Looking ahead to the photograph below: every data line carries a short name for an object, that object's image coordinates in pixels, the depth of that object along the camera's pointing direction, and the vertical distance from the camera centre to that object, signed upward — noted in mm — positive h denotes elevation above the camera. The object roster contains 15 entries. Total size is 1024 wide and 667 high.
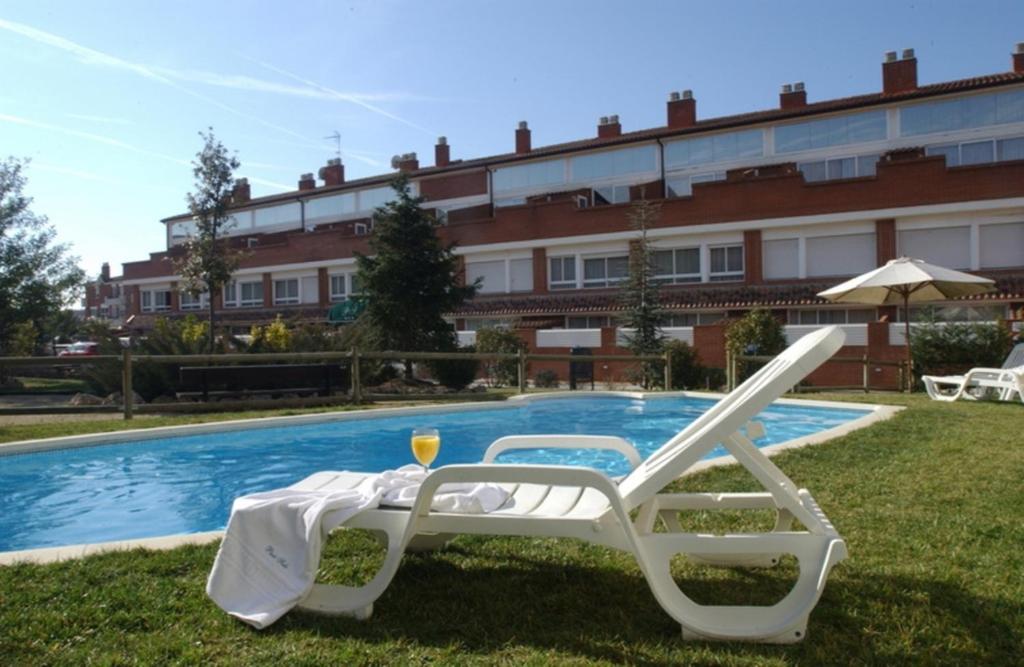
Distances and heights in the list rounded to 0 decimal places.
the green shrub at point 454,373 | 18188 -1104
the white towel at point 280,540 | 2990 -842
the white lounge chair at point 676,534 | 2791 -783
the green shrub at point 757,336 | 21016 -472
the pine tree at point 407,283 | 20469 +1218
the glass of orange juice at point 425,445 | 3732 -577
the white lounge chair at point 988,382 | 12078 -1166
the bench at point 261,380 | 13156 -860
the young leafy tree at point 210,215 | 22266 +3491
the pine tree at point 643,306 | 22516 +461
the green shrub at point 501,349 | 20781 -695
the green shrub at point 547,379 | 21312 -1532
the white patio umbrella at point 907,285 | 13641 +552
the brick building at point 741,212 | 23781 +3870
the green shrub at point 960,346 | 18266 -800
